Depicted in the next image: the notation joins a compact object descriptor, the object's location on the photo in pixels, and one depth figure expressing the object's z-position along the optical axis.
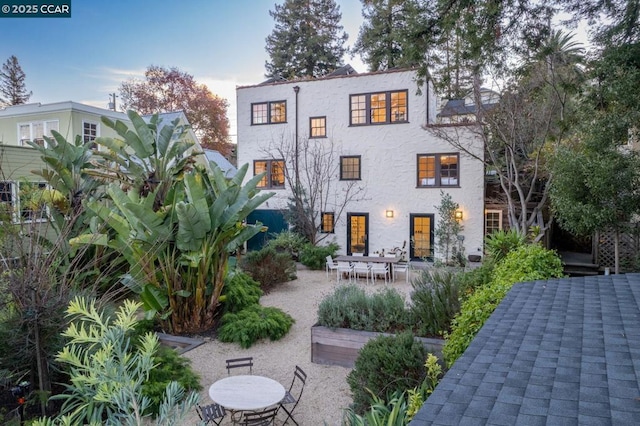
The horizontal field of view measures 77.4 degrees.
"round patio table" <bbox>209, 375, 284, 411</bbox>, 4.98
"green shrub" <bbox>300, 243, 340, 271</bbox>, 16.05
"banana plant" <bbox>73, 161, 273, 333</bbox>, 7.72
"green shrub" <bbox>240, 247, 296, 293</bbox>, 12.62
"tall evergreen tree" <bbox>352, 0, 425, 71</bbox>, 27.86
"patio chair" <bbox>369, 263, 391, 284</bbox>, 13.18
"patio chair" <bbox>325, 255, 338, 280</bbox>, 13.75
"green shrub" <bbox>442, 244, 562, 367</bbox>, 4.86
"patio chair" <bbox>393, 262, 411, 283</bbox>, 13.60
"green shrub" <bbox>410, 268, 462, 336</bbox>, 6.74
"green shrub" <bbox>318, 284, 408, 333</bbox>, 7.23
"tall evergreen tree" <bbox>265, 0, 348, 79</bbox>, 34.75
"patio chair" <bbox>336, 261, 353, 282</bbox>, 13.40
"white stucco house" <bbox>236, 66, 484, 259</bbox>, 16.30
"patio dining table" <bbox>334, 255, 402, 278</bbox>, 13.88
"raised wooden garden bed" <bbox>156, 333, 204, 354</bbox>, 7.91
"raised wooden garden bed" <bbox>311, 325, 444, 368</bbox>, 7.07
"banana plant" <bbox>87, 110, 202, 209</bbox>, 8.64
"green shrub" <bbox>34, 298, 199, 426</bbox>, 2.21
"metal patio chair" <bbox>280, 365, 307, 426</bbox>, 5.42
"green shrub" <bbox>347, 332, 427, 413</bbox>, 5.20
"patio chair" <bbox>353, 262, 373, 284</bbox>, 13.30
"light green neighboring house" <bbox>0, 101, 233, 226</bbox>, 17.78
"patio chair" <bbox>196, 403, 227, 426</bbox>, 4.94
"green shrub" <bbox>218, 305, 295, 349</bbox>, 8.04
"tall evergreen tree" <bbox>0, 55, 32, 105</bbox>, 40.38
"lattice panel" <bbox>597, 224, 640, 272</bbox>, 10.47
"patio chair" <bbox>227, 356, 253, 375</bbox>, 6.33
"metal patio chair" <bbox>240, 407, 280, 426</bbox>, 4.86
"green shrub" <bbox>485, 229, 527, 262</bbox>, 9.45
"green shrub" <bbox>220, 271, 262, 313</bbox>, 9.16
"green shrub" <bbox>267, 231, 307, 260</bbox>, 16.81
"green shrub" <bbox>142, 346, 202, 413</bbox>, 5.36
